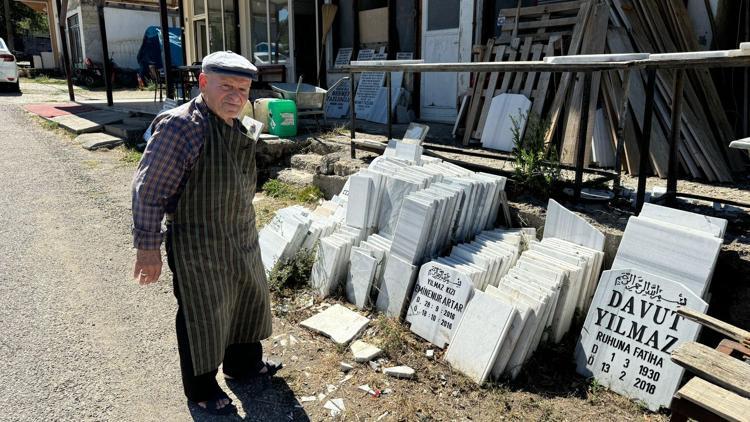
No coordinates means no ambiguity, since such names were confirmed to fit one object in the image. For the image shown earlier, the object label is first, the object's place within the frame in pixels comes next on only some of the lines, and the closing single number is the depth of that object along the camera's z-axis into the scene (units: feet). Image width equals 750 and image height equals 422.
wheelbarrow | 24.61
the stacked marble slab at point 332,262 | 12.59
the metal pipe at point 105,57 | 38.14
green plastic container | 23.34
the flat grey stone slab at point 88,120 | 33.68
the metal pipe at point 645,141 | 11.05
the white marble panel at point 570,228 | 11.02
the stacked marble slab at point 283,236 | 13.53
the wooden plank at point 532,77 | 19.10
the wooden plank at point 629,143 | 15.31
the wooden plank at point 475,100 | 20.45
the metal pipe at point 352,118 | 18.28
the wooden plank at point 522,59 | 19.49
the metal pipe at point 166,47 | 32.96
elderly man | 7.45
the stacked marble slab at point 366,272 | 12.10
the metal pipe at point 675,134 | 11.03
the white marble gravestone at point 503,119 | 18.60
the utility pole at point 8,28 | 96.48
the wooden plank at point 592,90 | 16.33
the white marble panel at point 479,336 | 9.41
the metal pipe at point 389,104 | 17.35
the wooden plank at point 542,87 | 18.43
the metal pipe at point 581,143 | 12.18
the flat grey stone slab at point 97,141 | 29.81
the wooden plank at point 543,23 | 18.90
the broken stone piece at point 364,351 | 10.05
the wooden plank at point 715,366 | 6.75
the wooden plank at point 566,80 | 17.38
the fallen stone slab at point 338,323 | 10.80
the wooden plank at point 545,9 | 18.97
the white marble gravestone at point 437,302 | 10.57
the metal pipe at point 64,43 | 43.09
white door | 25.13
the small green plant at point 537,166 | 13.20
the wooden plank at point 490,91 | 20.13
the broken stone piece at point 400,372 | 9.62
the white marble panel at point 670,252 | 9.14
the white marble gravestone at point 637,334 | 8.90
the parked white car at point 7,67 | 53.93
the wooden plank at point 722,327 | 8.12
